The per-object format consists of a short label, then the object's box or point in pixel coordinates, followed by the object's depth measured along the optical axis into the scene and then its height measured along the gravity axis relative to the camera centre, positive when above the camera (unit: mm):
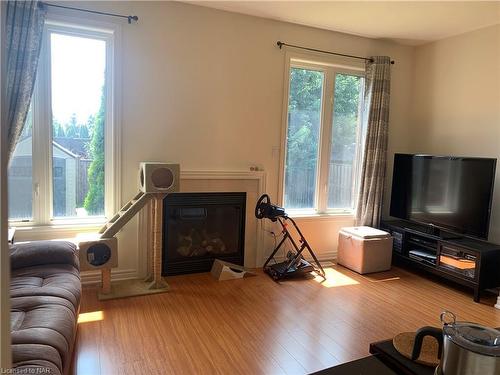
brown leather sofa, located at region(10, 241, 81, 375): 1570 -868
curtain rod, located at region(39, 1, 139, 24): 3016 +1173
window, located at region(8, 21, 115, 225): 3145 +88
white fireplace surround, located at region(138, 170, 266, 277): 3551 -389
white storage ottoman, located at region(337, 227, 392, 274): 3977 -987
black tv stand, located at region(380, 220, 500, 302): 3381 -922
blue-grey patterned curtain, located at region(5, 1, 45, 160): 2797 +687
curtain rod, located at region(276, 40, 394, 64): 3893 +1202
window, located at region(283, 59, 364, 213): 4195 +248
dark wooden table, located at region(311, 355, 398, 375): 1015 -590
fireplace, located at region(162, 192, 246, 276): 3689 -815
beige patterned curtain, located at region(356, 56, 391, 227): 4328 +245
